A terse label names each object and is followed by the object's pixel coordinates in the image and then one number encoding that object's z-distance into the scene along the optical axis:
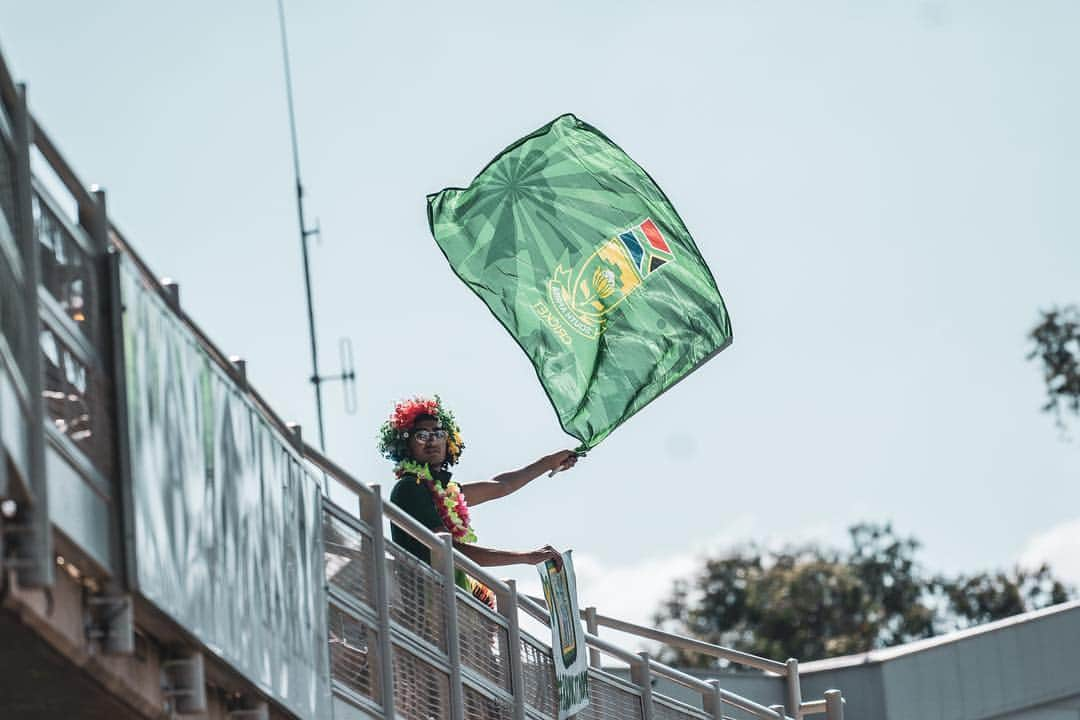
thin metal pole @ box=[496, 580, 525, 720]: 20.83
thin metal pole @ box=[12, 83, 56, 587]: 11.10
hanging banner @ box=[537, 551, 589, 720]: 21.47
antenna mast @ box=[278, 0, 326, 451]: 32.42
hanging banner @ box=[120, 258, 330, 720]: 13.04
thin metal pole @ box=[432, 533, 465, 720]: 19.25
